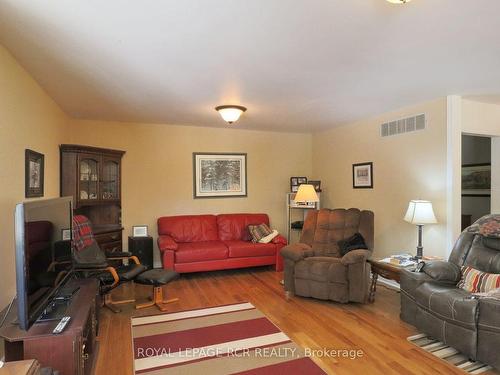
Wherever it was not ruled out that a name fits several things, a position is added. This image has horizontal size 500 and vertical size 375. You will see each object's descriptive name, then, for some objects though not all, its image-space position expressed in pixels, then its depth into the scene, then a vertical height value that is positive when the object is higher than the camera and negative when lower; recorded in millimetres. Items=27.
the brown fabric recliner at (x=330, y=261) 3463 -833
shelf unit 5711 -439
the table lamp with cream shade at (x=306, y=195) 4780 -100
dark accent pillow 3869 -679
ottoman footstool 3395 -988
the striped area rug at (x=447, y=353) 2289 -1276
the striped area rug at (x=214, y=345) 2305 -1292
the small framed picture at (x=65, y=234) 2396 -361
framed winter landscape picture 5410 +233
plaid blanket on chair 3370 -499
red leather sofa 4477 -845
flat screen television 1639 -403
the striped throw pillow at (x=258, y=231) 5082 -691
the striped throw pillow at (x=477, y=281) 2504 -746
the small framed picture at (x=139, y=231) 5000 -672
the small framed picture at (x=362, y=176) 4680 +194
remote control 1785 -795
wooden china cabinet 4145 +17
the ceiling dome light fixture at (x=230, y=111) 3809 +933
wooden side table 3188 -866
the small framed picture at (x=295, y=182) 5934 +118
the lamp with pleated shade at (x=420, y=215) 3396 -284
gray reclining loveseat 2240 -880
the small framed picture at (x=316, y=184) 5584 +77
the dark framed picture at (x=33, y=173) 2697 +133
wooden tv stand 1719 -862
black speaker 4749 -896
